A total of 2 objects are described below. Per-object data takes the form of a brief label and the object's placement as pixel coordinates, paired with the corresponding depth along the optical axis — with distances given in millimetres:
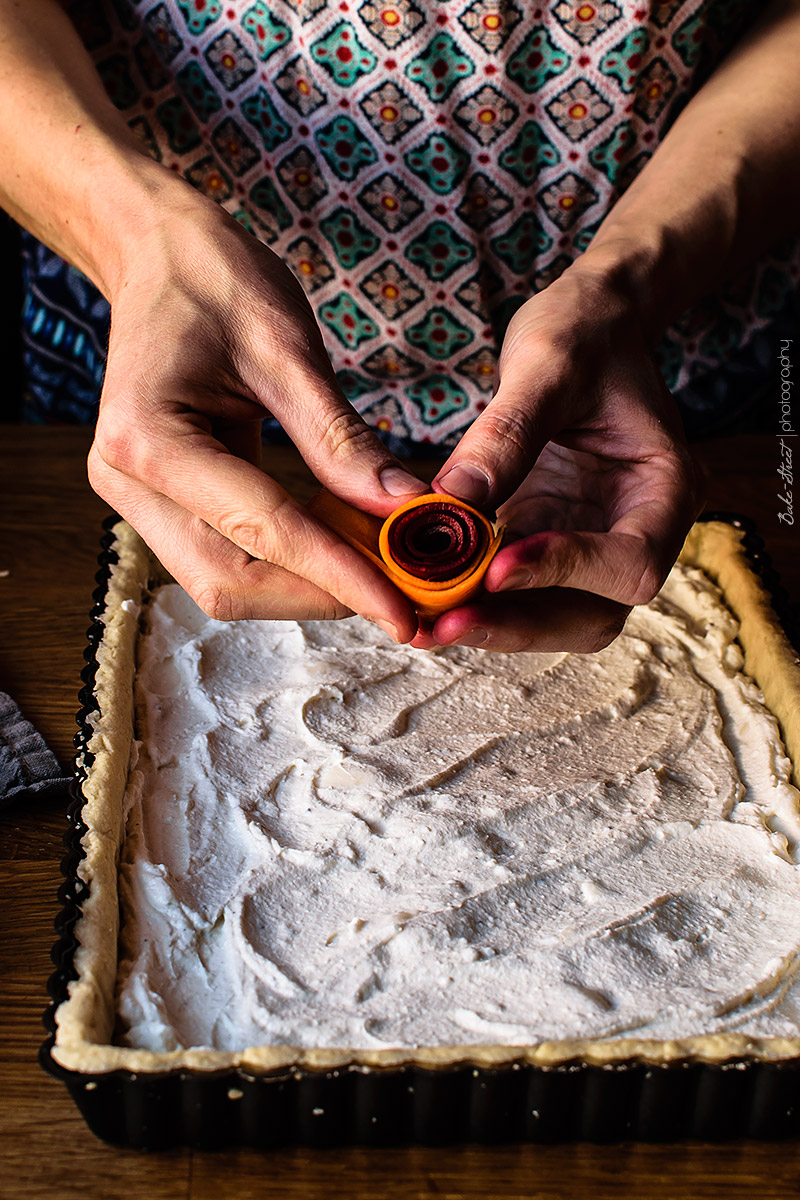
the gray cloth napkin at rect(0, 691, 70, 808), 564
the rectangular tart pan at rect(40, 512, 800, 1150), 443
